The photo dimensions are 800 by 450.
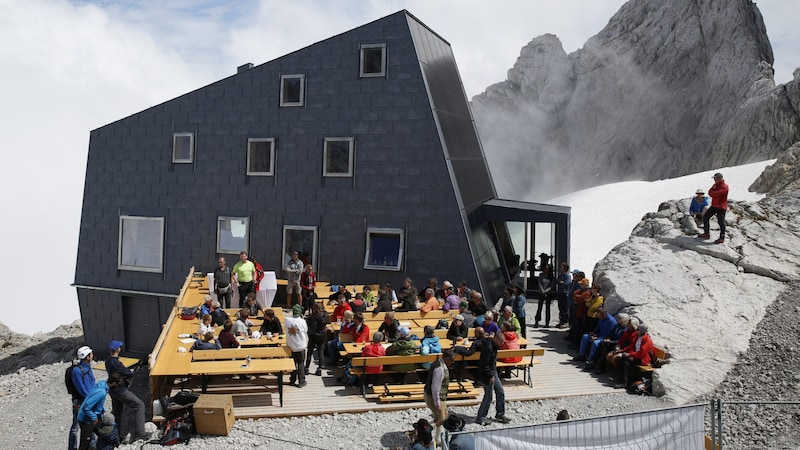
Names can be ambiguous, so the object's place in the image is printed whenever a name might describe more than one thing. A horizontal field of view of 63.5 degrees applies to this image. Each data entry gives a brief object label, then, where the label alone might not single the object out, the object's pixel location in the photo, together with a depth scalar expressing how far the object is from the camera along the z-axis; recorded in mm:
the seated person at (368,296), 19344
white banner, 9109
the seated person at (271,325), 16142
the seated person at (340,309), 17297
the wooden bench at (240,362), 13461
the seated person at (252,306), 18750
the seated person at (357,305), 17312
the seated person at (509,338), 14719
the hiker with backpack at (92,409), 11312
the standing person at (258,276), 20703
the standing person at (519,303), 17234
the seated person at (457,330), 15538
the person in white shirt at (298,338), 14428
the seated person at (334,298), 18966
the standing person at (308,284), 19578
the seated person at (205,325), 15634
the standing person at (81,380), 11711
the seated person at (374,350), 14344
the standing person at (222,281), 19641
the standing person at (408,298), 18422
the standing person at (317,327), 15406
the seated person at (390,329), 15539
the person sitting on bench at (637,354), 15125
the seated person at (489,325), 14174
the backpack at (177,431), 12039
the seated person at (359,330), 15523
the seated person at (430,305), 18109
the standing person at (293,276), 20016
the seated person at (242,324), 15891
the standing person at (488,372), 12688
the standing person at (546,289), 19969
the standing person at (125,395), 12195
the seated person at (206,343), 14578
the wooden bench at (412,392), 14055
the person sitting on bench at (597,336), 16391
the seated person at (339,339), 15656
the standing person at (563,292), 19344
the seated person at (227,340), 14727
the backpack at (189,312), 18650
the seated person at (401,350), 14289
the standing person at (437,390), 11797
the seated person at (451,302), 18328
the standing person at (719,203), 19969
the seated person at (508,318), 14992
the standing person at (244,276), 20172
